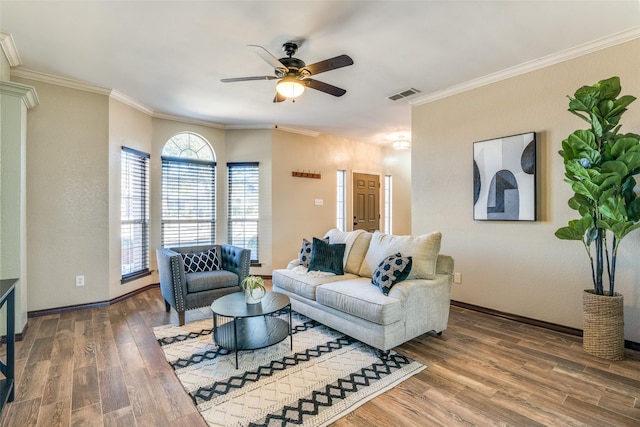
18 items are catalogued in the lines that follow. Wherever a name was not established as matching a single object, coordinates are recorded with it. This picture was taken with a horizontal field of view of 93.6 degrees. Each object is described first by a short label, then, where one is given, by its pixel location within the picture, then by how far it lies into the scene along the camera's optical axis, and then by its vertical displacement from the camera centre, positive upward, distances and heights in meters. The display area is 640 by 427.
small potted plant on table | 2.65 -0.68
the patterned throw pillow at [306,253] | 3.74 -0.51
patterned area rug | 1.86 -1.22
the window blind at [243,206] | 5.58 +0.12
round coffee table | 2.45 -1.06
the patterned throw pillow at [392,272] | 2.68 -0.55
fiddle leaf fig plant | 2.32 +0.31
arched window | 4.97 +0.37
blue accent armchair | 3.26 -0.77
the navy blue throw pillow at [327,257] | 3.46 -0.53
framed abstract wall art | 3.19 +0.37
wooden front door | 6.80 +0.23
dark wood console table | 1.88 -0.85
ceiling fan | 2.47 +1.21
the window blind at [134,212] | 4.22 +0.01
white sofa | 2.50 -0.75
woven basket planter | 2.46 -0.96
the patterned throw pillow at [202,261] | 3.71 -0.62
